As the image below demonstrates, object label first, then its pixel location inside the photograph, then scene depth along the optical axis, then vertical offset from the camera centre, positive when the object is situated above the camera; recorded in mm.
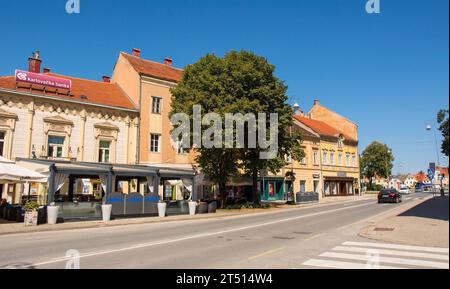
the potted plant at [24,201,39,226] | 17453 -1294
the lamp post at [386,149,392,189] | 79919 +5854
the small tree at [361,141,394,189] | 81688 +6212
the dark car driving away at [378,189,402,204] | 35594 -676
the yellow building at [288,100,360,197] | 47875 +4437
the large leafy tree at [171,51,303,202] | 26406 +6467
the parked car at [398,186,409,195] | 65275 -187
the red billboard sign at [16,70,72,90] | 26672 +7798
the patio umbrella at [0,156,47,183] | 17719 +627
